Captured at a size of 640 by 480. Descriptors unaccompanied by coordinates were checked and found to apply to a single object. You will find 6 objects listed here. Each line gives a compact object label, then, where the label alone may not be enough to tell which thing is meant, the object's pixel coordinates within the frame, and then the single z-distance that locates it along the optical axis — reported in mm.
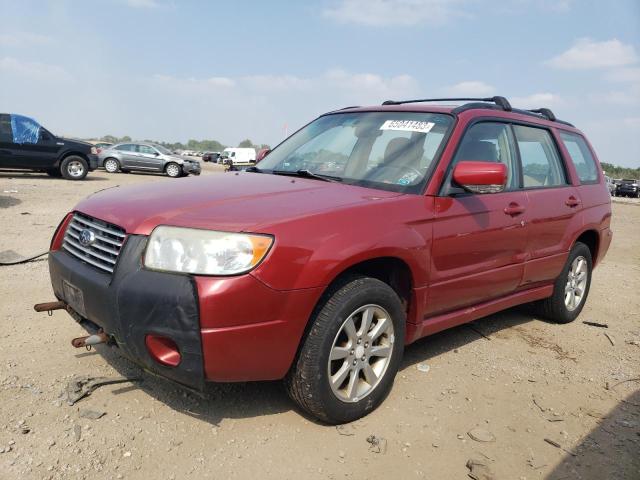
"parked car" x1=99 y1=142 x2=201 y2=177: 21812
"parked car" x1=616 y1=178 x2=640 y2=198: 38500
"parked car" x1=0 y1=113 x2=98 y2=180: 13969
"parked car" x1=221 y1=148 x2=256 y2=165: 45781
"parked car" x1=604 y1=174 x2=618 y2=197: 40203
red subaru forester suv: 2303
